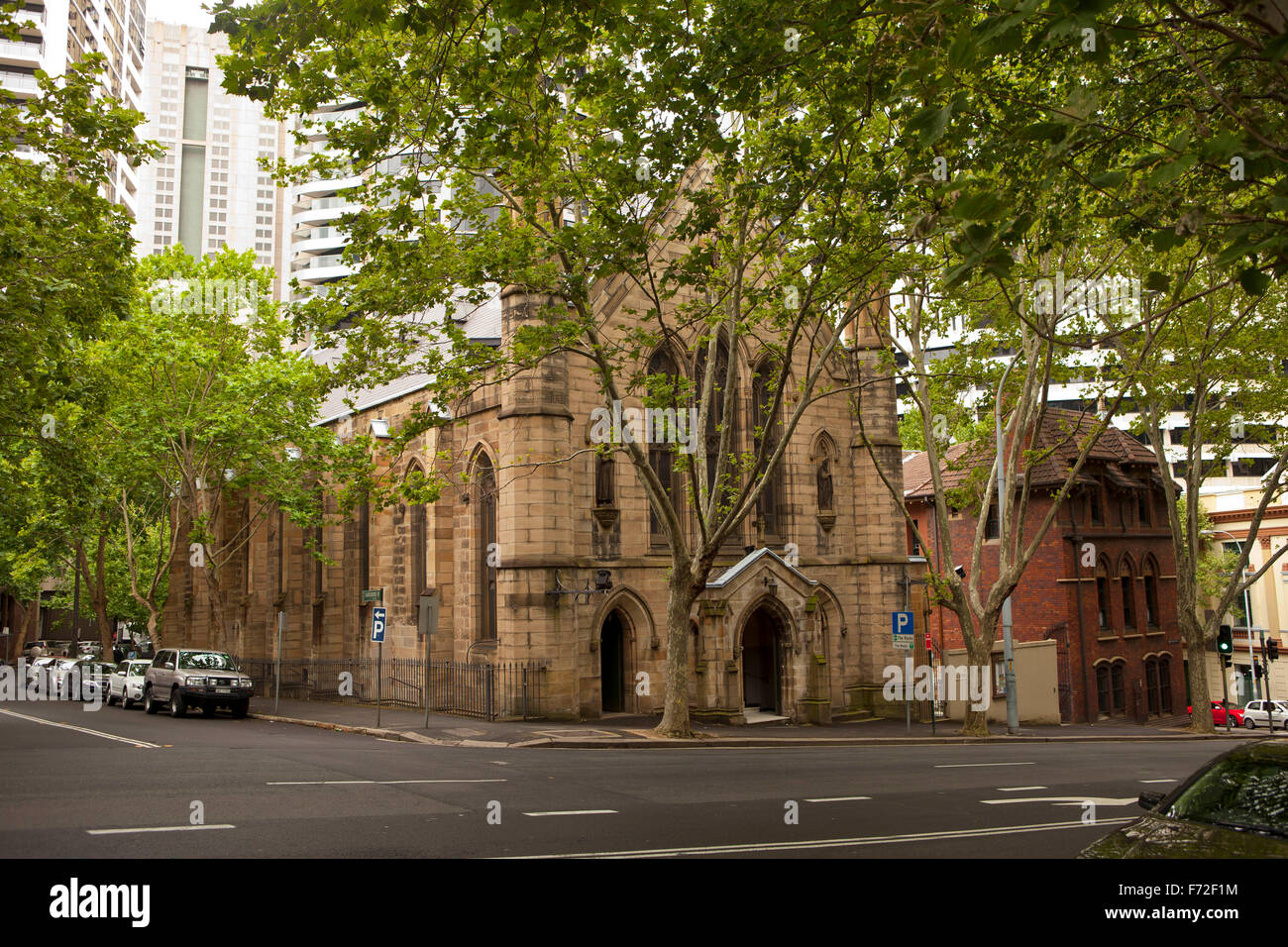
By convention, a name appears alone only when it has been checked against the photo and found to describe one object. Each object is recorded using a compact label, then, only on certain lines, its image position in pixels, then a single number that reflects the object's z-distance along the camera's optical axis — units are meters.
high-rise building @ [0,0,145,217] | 62.38
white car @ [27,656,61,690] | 39.28
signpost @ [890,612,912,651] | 23.25
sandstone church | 22.77
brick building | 35.94
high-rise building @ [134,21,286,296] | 118.31
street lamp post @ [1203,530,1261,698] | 45.75
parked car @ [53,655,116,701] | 31.81
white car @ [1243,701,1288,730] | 38.53
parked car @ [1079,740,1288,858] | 5.27
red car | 39.50
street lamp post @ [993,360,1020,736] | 26.22
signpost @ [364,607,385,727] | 22.34
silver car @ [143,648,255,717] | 24.52
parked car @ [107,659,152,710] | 28.06
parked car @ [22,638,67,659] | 61.37
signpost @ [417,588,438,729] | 20.70
